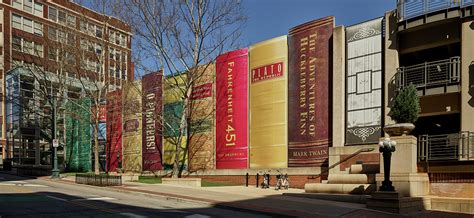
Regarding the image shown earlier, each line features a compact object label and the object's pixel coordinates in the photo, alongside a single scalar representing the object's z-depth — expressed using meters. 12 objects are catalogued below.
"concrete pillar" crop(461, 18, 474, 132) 19.77
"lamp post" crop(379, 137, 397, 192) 15.77
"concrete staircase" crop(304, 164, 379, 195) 18.31
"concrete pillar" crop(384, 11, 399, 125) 22.20
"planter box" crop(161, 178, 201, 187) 25.27
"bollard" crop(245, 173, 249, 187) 27.35
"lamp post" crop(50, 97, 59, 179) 31.83
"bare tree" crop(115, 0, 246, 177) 28.78
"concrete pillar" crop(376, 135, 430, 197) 16.70
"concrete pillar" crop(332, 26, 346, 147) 23.89
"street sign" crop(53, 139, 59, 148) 32.99
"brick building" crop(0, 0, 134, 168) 33.81
